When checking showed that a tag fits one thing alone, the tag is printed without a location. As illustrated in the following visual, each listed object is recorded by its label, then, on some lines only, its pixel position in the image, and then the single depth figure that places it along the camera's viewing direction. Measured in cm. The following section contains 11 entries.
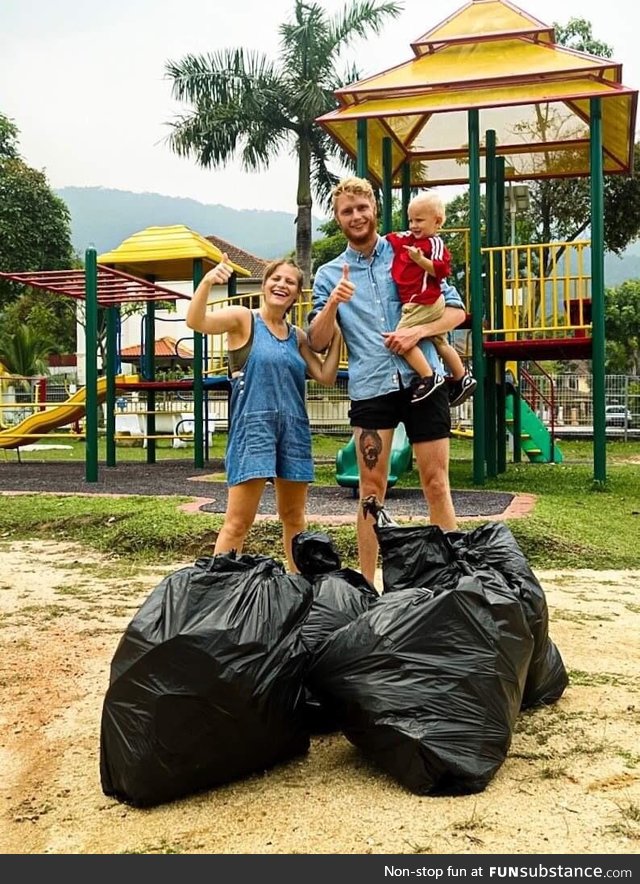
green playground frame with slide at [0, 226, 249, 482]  1120
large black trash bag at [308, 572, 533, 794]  238
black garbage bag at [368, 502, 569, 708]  282
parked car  2583
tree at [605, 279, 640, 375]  3441
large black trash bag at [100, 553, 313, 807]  237
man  351
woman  331
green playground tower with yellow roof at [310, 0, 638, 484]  955
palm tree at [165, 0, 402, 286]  2398
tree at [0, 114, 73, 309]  2700
